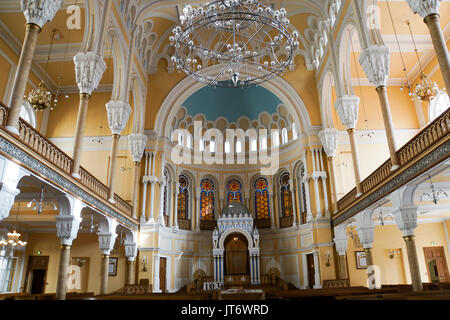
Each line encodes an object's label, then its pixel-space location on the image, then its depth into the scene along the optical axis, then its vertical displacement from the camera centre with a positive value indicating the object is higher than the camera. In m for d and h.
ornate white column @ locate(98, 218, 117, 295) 13.96 +1.45
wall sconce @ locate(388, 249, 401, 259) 19.39 +1.17
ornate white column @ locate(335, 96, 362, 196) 15.77 +7.24
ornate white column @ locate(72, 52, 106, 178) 11.85 +6.84
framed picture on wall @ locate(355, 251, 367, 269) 18.59 +0.81
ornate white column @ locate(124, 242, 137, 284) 17.48 +1.22
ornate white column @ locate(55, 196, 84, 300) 10.29 +1.66
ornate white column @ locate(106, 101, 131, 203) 15.52 +7.13
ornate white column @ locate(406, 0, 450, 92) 8.56 +6.34
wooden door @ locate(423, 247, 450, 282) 18.47 +0.52
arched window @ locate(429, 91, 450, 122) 18.07 +8.76
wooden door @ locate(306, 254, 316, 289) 19.44 +0.31
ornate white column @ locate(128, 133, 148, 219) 18.88 +6.81
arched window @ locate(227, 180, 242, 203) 25.22 +6.14
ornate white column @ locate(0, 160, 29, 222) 7.08 +2.00
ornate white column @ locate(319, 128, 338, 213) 19.06 +7.02
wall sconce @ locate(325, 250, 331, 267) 17.84 +0.86
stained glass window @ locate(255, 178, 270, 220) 24.47 +5.44
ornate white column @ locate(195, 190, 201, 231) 23.42 +4.59
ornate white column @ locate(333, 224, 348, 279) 17.42 +1.35
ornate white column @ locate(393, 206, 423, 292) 10.21 +1.23
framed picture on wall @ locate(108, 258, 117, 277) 19.00 +0.76
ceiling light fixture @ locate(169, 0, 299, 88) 10.00 +7.44
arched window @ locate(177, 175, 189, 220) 23.58 +5.40
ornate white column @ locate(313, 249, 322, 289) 18.09 +0.34
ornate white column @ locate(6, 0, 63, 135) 7.96 +6.17
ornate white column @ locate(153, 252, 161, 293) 18.06 +0.37
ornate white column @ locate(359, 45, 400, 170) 12.15 +7.06
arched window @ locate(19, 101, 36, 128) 18.38 +8.80
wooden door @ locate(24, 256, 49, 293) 18.67 +0.47
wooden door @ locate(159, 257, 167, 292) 19.30 +0.39
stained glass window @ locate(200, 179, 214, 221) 24.42 +5.44
